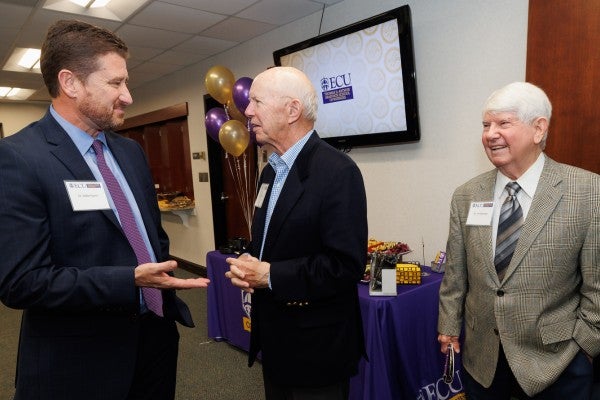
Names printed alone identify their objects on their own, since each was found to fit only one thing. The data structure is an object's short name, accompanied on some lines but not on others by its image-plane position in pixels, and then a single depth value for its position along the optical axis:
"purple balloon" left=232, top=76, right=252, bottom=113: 3.21
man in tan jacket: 1.26
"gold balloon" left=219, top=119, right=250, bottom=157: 3.39
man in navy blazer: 1.19
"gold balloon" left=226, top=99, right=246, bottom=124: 3.63
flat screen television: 2.56
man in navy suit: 0.98
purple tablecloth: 1.95
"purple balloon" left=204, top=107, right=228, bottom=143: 3.75
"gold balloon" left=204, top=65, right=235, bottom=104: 3.59
